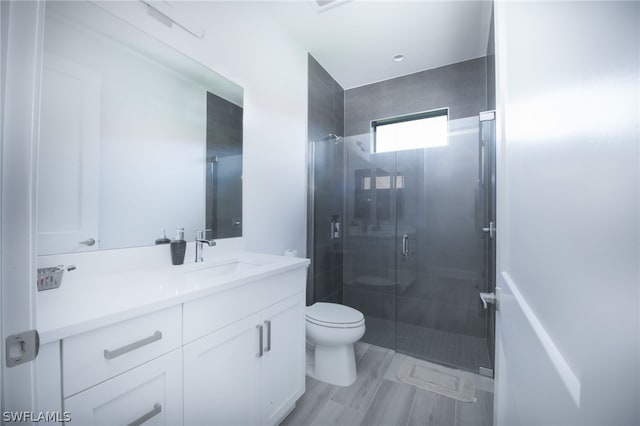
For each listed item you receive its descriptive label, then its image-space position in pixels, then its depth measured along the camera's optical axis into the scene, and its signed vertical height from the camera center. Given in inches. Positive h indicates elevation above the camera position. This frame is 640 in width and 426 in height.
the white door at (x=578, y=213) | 9.6 +0.2
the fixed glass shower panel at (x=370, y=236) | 100.4 -8.4
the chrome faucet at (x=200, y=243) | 56.9 -6.3
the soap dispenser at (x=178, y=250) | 51.6 -7.3
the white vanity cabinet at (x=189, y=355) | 25.8 -18.6
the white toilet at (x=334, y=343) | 69.1 -35.1
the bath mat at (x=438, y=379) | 67.1 -46.3
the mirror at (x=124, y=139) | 38.5 +14.2
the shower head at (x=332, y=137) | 104.7 +32.3
